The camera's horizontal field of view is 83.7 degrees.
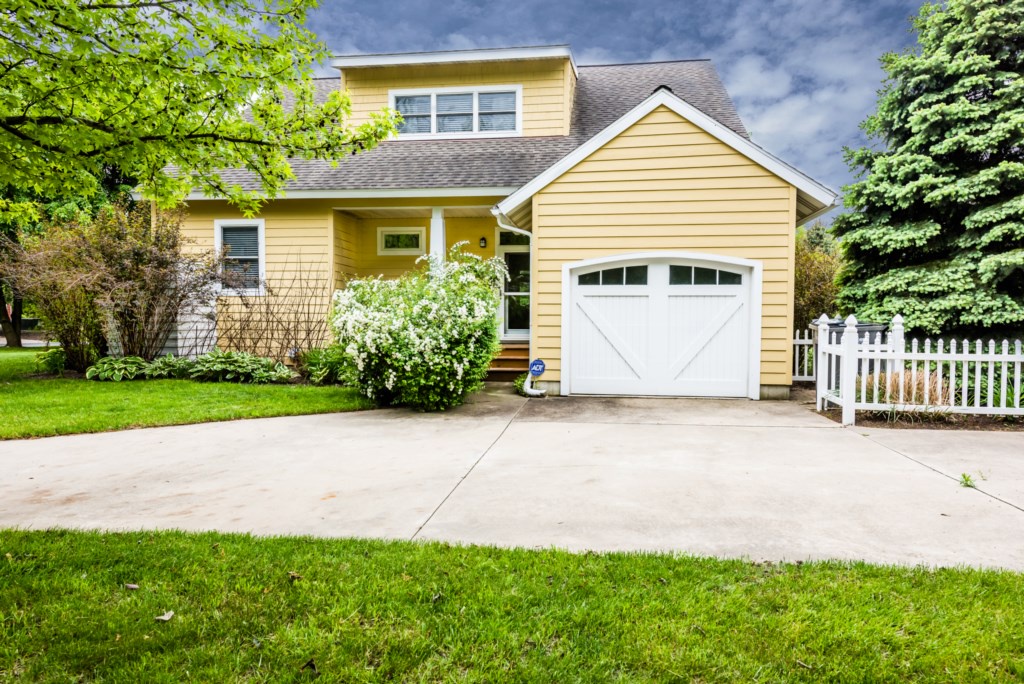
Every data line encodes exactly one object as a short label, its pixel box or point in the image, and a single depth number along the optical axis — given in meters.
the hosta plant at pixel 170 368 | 9.91
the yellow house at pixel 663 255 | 8.45
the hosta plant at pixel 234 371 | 9.84
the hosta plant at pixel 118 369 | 9.64
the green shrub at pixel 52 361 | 10.77
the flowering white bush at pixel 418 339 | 7.19
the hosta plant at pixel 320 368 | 9.33
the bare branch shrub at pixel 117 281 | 9.66
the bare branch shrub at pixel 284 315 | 10.98
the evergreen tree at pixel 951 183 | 8.61
